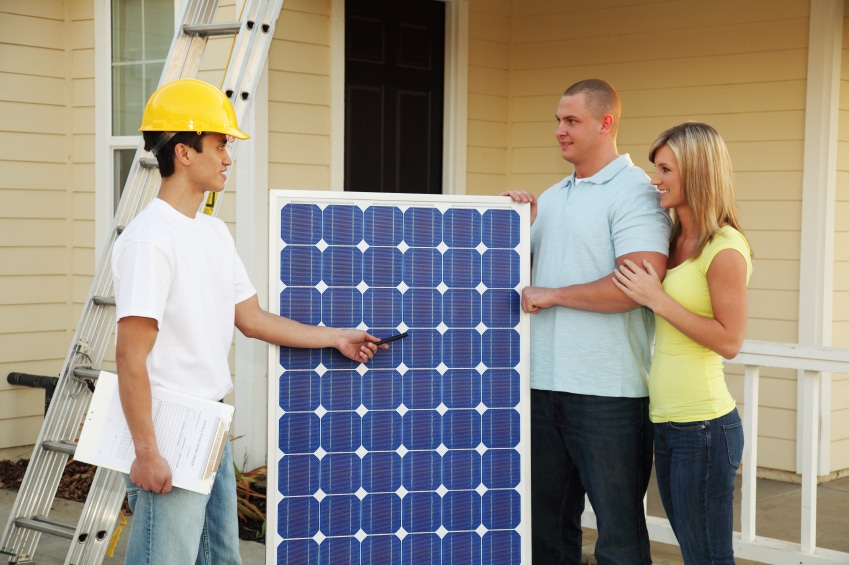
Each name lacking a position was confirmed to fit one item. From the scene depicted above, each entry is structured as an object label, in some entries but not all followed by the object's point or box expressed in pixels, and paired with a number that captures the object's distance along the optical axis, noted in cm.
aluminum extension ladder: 412
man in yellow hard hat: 275
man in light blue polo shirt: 339
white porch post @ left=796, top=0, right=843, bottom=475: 609
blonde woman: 315
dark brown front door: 669
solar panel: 333
